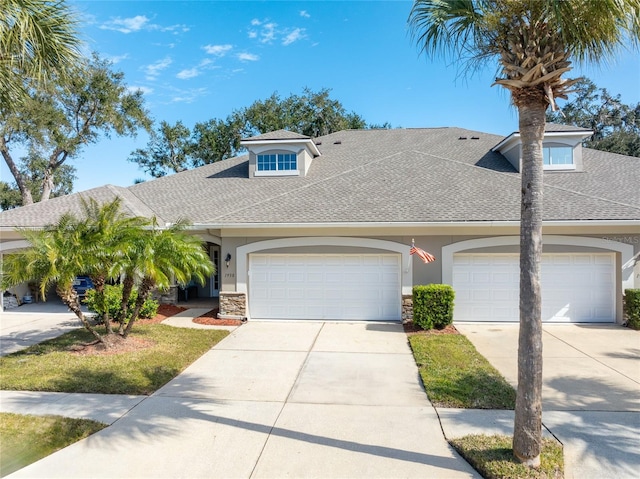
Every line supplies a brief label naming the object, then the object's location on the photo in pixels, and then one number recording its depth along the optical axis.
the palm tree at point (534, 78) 3.99
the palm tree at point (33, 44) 5.55
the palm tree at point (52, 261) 7.78
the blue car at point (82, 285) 14.95
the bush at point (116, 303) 10.13
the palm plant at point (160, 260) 8.48
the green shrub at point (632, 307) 10.48
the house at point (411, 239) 11.16
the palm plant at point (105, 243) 8.18
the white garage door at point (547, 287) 11.33
